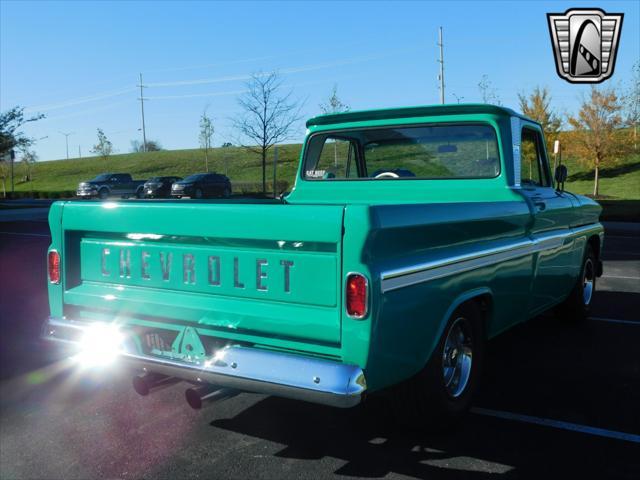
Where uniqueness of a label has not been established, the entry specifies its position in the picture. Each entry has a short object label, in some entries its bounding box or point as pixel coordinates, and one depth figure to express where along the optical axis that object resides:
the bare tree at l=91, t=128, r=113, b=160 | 83.01
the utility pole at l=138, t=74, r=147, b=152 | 95.49
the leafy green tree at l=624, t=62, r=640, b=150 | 33.44
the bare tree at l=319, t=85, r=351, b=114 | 40.50
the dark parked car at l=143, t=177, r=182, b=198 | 36.49
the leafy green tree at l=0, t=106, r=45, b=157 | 24.88
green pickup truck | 2.77
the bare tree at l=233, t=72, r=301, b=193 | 37.28
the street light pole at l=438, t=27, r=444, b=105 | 44.85
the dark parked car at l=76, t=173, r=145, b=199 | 36.91
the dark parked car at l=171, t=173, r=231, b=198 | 35.41
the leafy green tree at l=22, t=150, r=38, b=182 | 68.67
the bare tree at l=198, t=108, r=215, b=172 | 63.06
